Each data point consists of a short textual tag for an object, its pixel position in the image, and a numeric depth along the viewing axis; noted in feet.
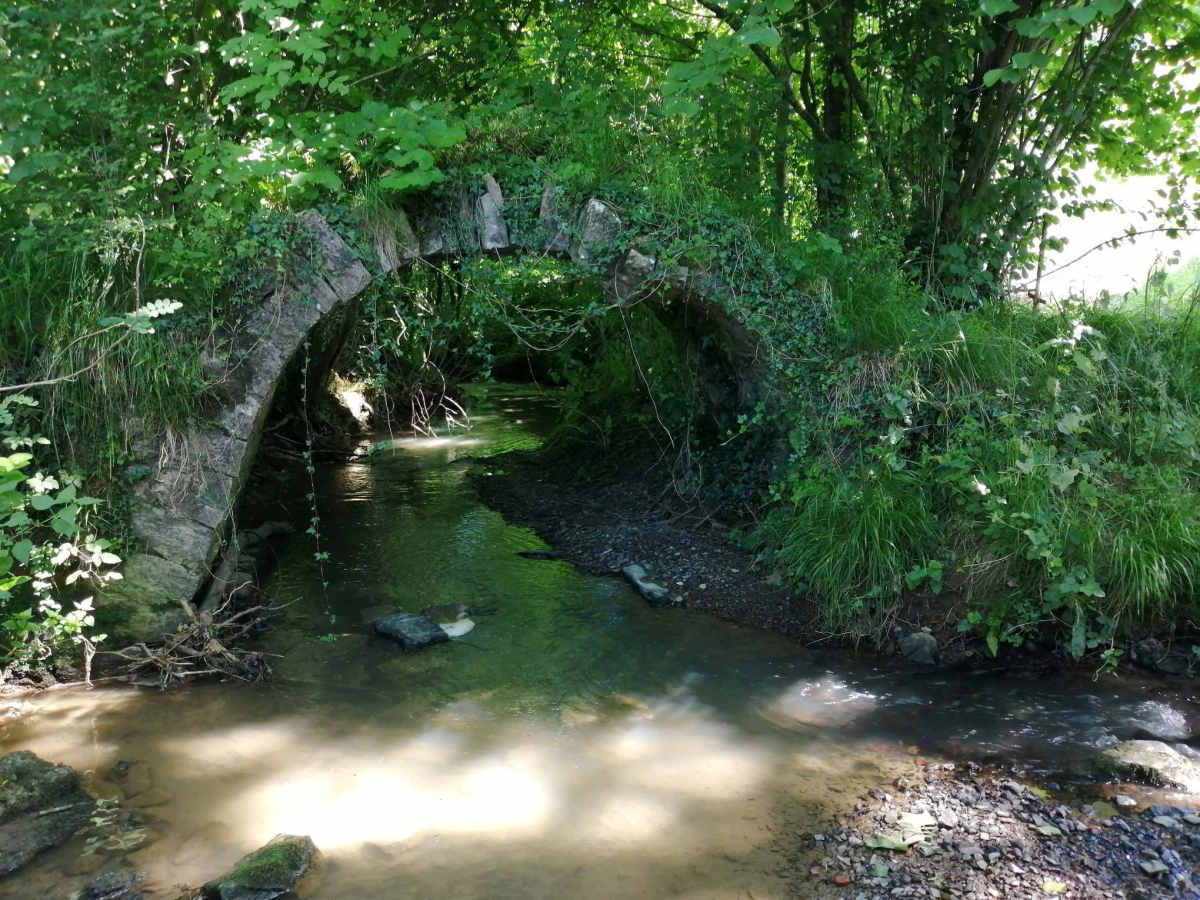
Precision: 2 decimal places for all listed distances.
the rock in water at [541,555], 22.84
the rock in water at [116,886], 10.77
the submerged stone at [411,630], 17.88
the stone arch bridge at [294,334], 16.53
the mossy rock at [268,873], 10.60
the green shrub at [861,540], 17.29
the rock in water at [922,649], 16.83
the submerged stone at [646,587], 19.86
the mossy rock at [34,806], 11.62
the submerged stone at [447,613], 19.03
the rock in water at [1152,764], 12.65
